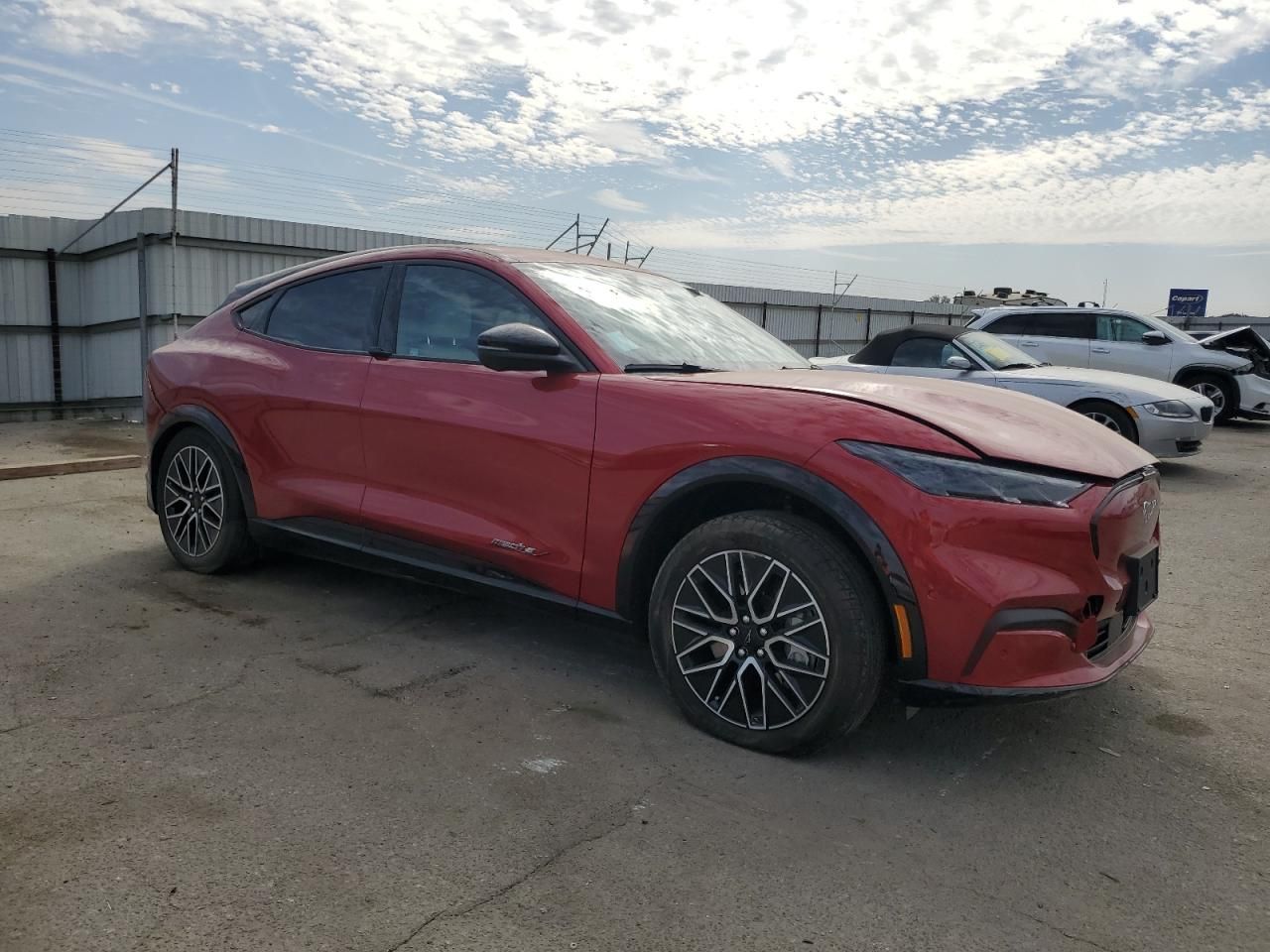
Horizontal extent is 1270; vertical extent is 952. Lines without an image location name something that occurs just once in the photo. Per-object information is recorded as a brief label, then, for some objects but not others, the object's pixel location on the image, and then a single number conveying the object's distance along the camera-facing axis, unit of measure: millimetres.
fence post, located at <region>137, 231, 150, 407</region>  11359
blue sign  41812
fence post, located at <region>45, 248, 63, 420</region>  13570
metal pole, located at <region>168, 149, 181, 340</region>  10938
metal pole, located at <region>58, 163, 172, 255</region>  11047
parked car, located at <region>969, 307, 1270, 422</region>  12867
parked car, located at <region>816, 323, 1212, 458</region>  9023
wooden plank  7488
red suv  2764
